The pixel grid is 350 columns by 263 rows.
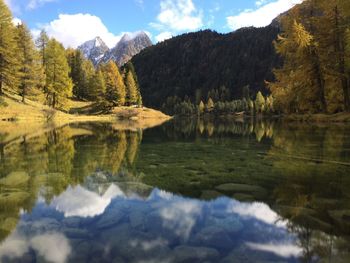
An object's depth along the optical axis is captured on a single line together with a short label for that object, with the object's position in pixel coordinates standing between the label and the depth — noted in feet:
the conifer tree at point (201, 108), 631.81
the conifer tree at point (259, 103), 486.47
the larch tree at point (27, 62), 181.68
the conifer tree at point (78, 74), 310.86
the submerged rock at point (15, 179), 36.35
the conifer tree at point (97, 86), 269.64
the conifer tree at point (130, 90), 296.30
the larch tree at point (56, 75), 213.87
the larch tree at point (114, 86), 269.23
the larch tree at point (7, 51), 165.00
